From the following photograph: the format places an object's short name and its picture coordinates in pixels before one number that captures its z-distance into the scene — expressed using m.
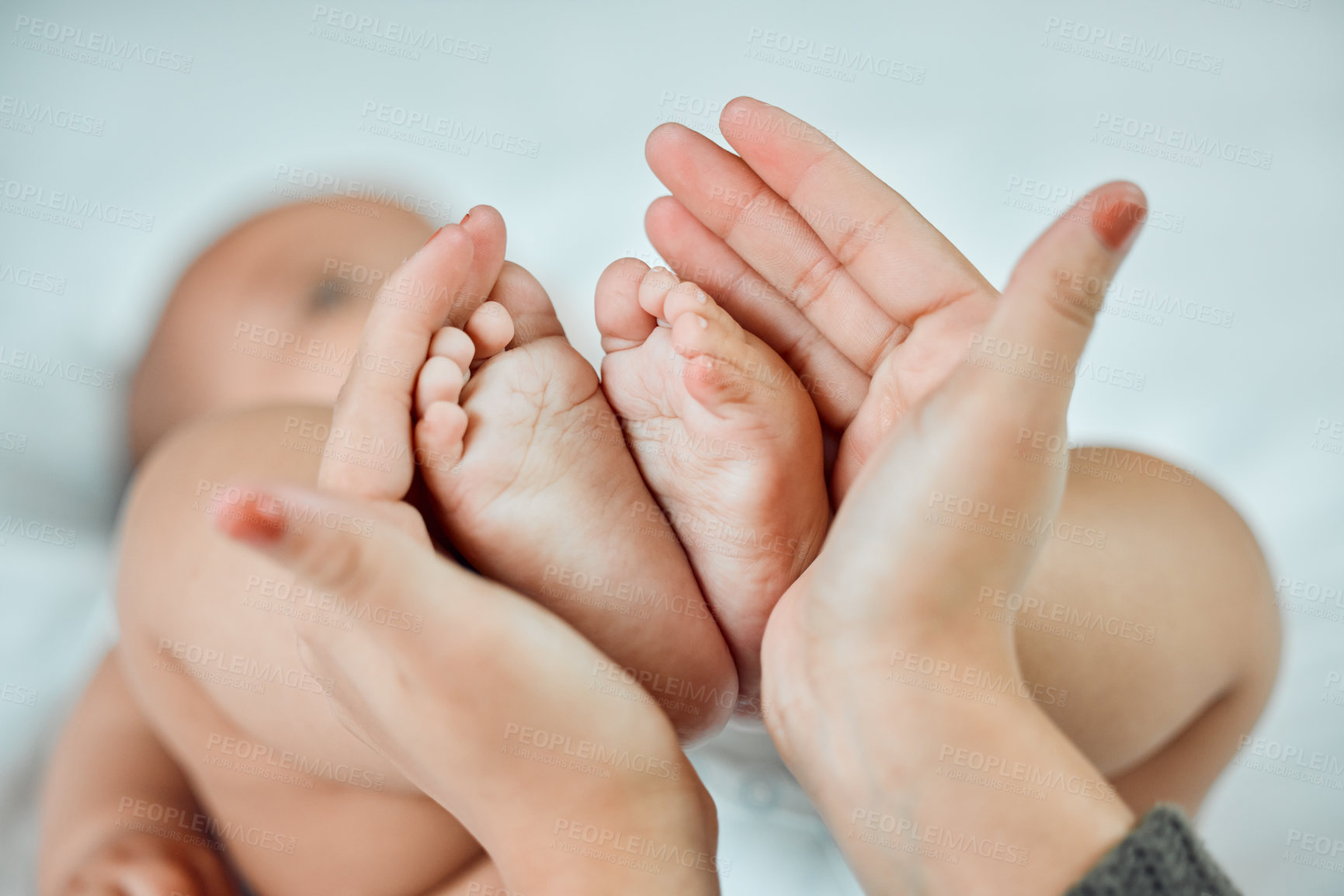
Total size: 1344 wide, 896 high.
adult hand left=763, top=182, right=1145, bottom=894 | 0.35
